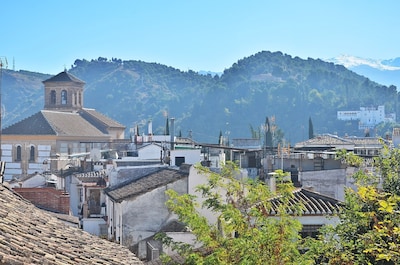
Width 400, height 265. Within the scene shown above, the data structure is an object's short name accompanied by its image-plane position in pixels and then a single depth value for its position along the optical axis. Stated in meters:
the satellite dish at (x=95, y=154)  49.83
